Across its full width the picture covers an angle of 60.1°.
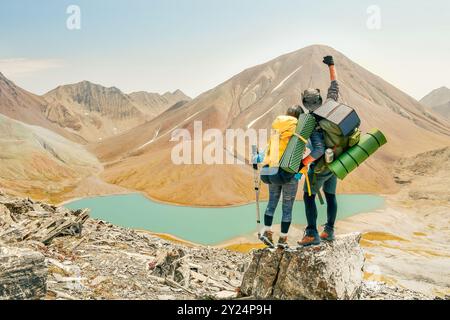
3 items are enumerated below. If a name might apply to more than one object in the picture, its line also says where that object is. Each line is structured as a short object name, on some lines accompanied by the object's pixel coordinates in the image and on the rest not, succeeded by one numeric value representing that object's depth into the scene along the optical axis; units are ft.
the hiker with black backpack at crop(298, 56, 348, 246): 24.76
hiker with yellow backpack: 25.09
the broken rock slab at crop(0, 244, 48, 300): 24.62
